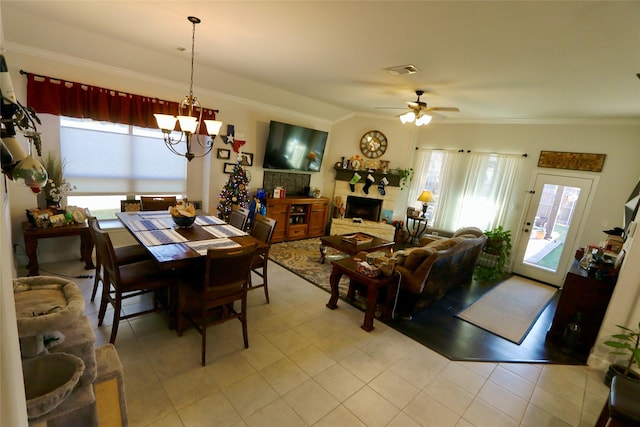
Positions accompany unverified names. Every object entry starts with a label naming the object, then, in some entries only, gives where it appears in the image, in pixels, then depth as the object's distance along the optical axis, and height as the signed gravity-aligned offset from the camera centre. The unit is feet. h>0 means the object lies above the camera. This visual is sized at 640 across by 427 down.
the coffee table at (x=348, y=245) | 13.69 -3.65
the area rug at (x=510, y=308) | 11.08 -5.08
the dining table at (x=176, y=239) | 7.86 -2.90
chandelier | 8.39 +0.68
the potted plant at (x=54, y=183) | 11.31 -2.17
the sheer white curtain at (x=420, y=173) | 20.48 +0.48
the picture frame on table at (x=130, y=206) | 13.47 -3.12
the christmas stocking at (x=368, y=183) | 20.81 -0.78
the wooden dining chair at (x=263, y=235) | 10.51 -2.94
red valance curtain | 10.52 +1.26
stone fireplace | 20.15 -2.48
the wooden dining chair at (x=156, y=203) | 12.67 -2.67
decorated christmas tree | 15.60 -2.11
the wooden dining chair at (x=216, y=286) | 7.38 -3.83
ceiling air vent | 10.09 +3.80
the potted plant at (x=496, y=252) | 16.25 -3.53
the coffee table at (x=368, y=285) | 9.93 -4.11
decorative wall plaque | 14.65 +2.08
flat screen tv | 17.66 +0.90
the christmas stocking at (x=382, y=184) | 20.85 -0.75
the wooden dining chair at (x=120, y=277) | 7.69 -3.86
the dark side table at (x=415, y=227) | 20.32 -3.46
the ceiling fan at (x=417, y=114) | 12.34 +2.74
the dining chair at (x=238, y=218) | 11.71 -2.65
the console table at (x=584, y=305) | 9.56 -3.47
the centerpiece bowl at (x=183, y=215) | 10.00 -2.38
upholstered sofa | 10.36 -3.33
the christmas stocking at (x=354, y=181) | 21.09 -0.79
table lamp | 19.33 -1.18
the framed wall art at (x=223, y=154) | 15.81 -0.11
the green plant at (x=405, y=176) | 20.26 +0.10
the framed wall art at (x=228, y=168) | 16.21 -0.87
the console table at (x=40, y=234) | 10.48 -4.00
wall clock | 21.04 +2.09
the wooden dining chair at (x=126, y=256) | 9.42 -3.91
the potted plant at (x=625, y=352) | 7.44 -4.02
